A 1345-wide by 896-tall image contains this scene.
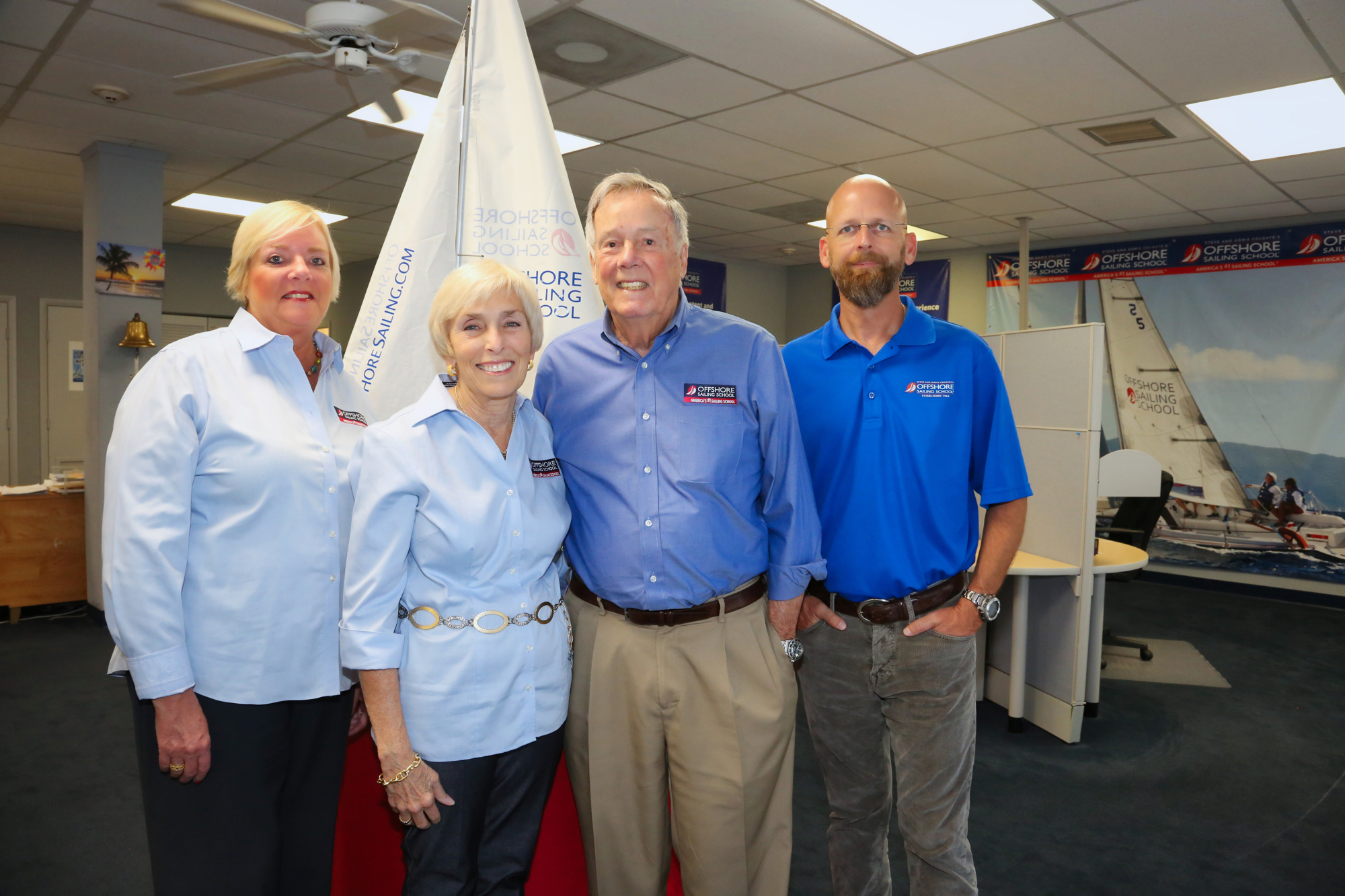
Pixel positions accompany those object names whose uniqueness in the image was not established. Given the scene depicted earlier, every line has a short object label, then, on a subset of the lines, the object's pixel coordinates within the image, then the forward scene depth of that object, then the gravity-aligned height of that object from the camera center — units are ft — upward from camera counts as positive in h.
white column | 17.65 +2.44
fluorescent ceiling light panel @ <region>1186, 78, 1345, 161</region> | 13.56 +5.30
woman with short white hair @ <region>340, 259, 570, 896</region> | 4.58 -1.20
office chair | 16.83 -2.15
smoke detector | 13.83 +4.87
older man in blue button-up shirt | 5.41 -1.11
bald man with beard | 6.05 -0.98
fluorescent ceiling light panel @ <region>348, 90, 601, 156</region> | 14.48 +5.08
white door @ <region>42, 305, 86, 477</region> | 26.86 -0.25
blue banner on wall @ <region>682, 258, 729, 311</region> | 30.71 +4.46
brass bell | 17.79 +1.00
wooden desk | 17.95 -3.72
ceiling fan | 9.10 +4.11
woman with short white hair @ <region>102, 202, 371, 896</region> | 4.70 -1.06
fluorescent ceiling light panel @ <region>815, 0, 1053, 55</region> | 10.45 +5.07
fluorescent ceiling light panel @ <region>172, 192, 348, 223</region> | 22.48 +5.03
